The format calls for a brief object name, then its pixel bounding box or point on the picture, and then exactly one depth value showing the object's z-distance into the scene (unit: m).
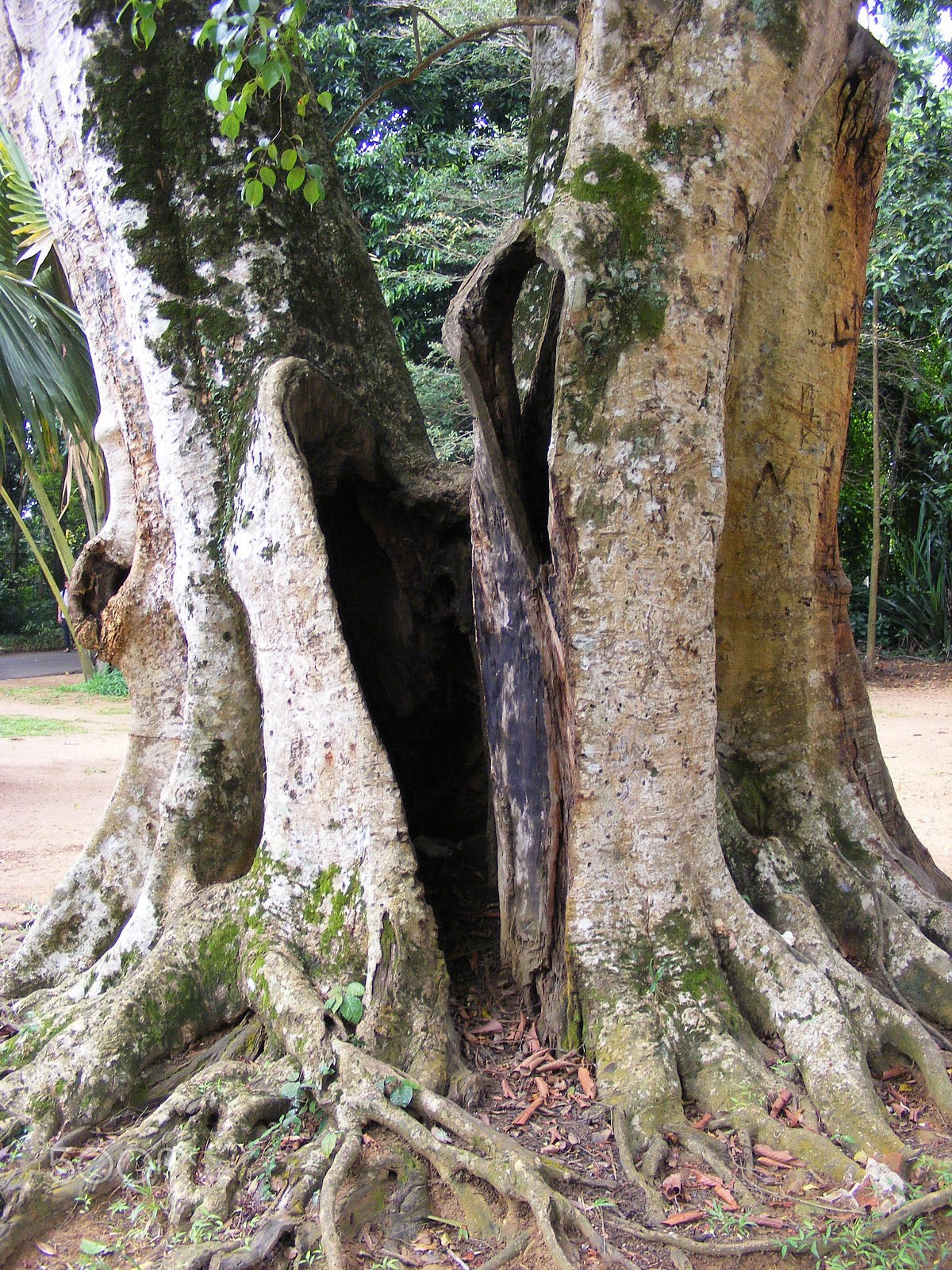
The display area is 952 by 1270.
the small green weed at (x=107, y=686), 14.86
